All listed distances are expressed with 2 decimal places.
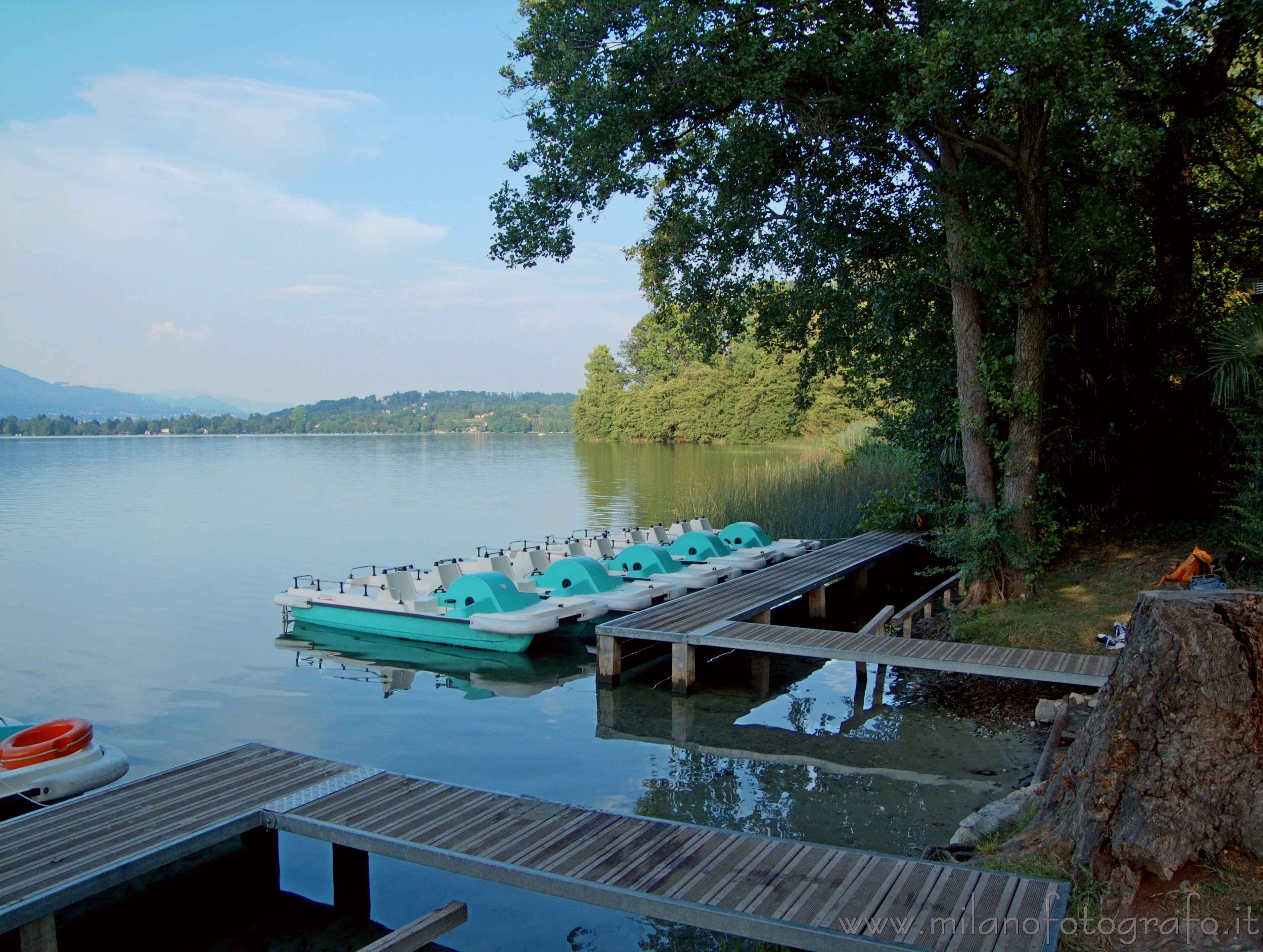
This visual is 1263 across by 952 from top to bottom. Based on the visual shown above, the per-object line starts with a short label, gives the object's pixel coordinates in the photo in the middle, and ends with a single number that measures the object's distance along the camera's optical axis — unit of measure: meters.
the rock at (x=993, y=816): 5.09
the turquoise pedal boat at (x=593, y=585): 12.19
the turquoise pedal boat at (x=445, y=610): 10.94
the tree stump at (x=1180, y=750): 3.63
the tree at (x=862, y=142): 8.88
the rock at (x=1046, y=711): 7.78
